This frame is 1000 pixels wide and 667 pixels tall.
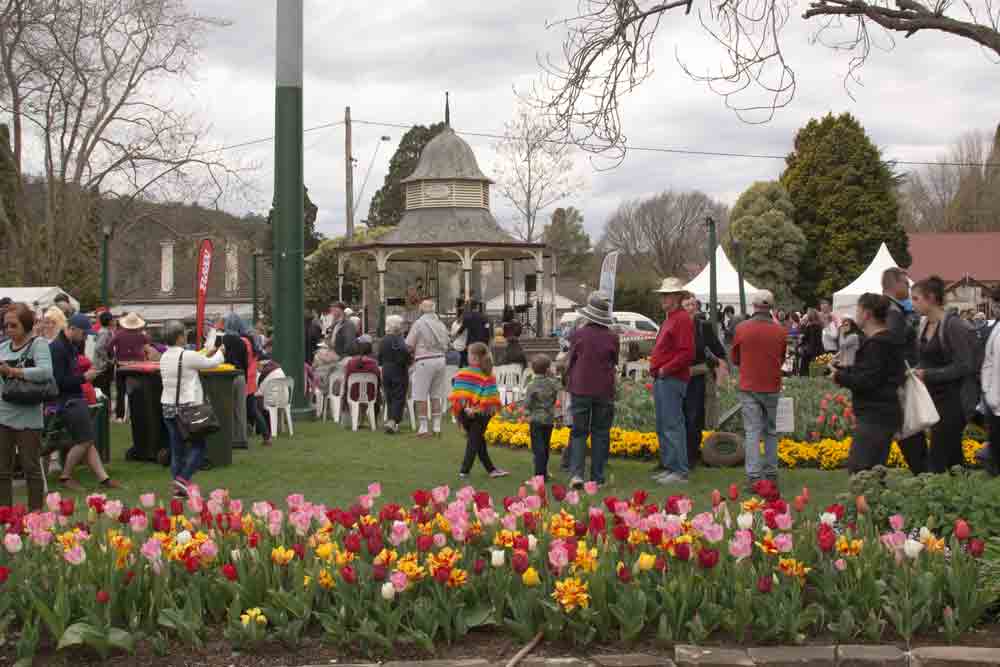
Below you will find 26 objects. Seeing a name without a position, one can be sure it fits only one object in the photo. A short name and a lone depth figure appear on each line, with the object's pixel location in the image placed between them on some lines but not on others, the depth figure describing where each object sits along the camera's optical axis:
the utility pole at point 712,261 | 23.89
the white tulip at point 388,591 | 4.88
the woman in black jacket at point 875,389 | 7.58
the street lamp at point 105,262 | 25.03
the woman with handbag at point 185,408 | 9.66
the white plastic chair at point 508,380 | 16.34
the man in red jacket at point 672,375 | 10.02
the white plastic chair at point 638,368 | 23.10
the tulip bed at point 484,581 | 4.96
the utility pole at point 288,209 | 16.17
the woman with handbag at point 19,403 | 7.97
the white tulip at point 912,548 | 5.12
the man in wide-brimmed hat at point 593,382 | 9.69
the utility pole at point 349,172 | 38.47
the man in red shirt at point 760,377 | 9.41
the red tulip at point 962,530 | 5.34
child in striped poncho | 10.74
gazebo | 32.19
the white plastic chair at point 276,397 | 14.09
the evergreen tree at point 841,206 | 51.44
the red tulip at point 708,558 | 4.98
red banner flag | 12.66
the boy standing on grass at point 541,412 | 10.09
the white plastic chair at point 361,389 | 15.27
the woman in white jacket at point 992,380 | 7.50
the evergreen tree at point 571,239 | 86.69
